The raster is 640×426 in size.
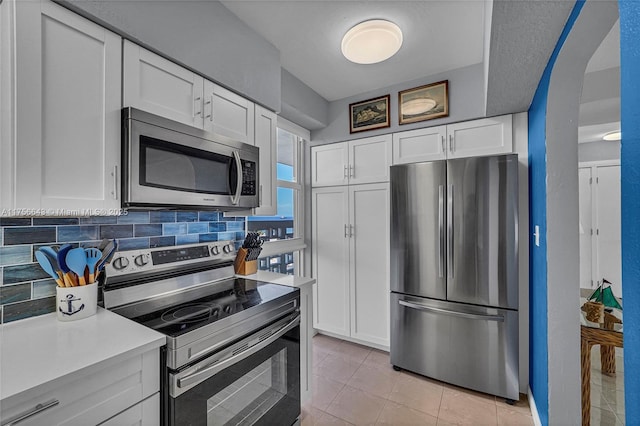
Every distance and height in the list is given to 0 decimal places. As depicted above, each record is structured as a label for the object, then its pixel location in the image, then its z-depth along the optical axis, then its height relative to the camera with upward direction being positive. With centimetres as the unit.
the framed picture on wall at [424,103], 248 +100
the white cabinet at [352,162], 277 +54
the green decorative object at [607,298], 166 -51
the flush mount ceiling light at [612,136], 345 +95
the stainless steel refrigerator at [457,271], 206 -45
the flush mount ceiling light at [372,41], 177 +110
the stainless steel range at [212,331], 111 -53
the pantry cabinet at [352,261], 277 -49
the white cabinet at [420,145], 251 +62
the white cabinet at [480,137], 227 +63
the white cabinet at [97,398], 78 -56
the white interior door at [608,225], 391 -17
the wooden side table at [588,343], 150 -71
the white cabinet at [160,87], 133 +65
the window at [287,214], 271 +0
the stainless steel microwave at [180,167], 129 +25
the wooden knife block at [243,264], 202 -36
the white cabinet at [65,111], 103 +41
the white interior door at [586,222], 404 -14
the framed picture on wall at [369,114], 276 +100
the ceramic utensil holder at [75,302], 117 -37
